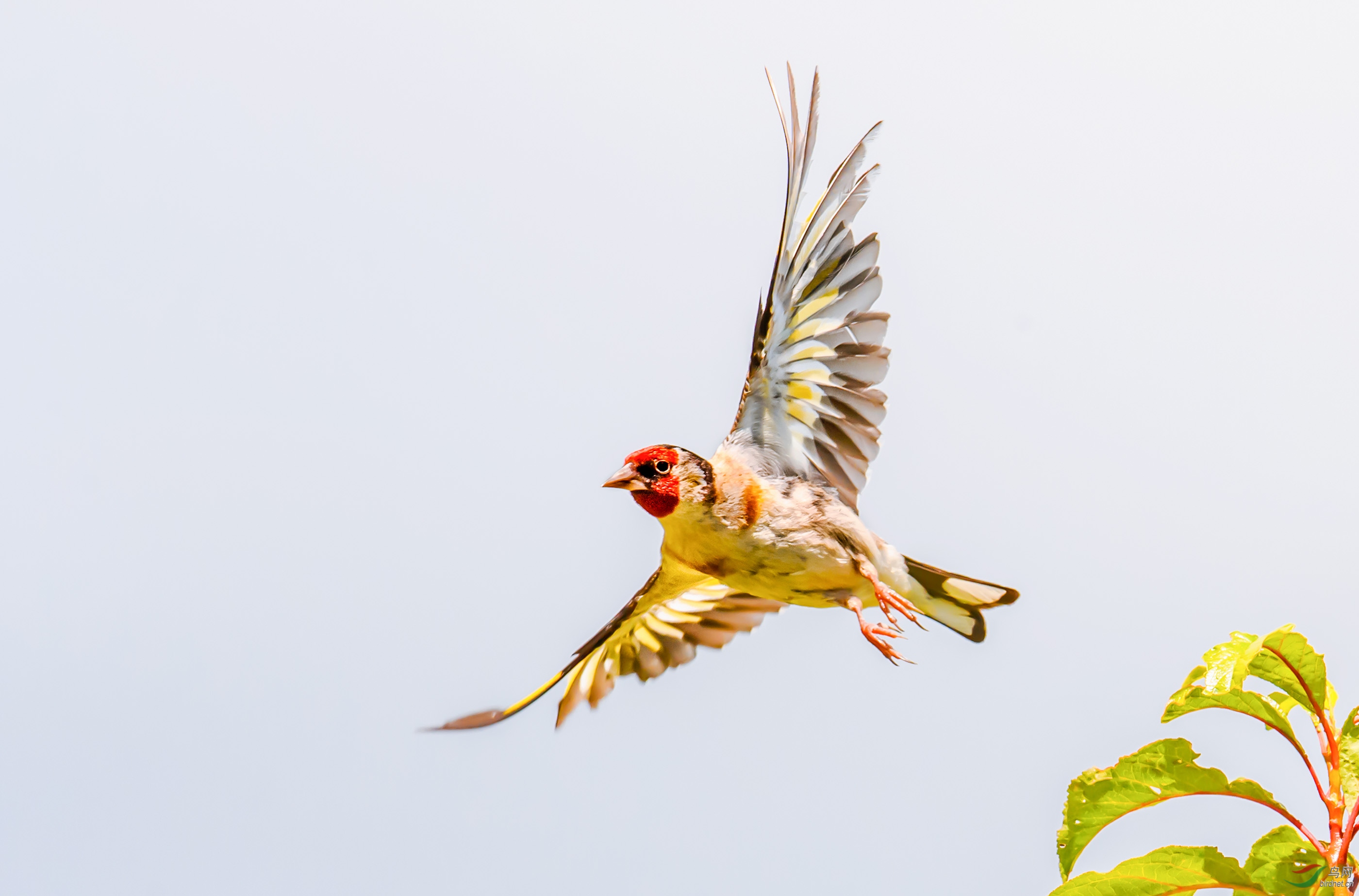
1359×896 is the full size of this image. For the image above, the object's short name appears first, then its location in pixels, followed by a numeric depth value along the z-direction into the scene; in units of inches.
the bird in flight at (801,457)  327.6
